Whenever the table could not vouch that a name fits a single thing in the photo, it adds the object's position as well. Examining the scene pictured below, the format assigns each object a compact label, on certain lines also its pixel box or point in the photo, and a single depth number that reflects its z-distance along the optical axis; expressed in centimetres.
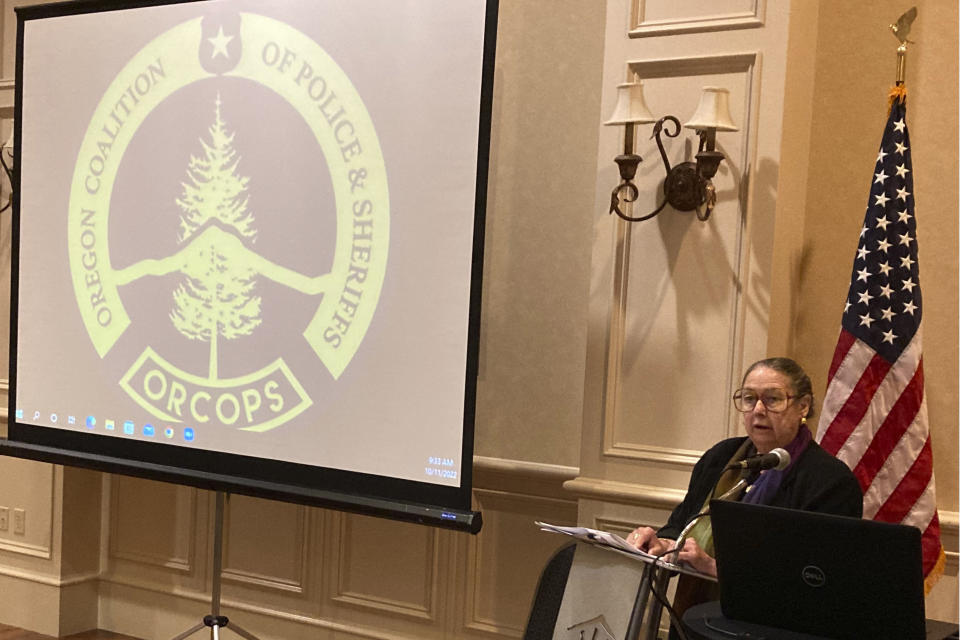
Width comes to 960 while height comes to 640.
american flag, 333
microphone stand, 257
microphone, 242
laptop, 217
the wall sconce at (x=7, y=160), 495
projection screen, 368
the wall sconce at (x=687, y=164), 339
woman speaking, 294
